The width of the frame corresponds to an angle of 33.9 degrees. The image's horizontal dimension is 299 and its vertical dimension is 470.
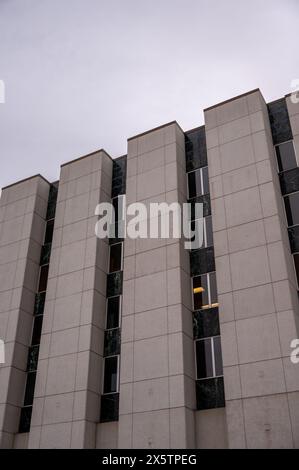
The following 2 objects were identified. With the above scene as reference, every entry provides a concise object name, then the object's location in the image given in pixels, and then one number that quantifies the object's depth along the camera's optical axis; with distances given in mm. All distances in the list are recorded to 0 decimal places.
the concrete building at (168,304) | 25562
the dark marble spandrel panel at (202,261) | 30359
